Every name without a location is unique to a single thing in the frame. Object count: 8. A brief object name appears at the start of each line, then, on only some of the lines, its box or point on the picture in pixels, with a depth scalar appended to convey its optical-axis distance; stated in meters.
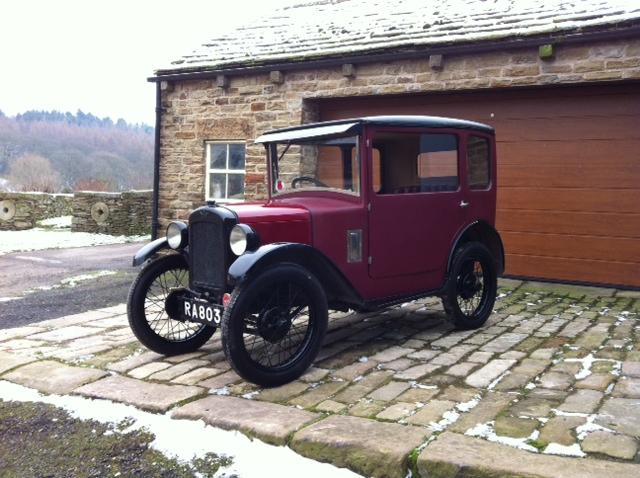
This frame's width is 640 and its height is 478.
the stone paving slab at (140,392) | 3.54
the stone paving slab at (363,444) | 2.75
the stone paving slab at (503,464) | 2.53
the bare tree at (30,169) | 61.62
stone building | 6.95
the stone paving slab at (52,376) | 3.91
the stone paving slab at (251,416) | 3.08
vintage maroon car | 3.87
